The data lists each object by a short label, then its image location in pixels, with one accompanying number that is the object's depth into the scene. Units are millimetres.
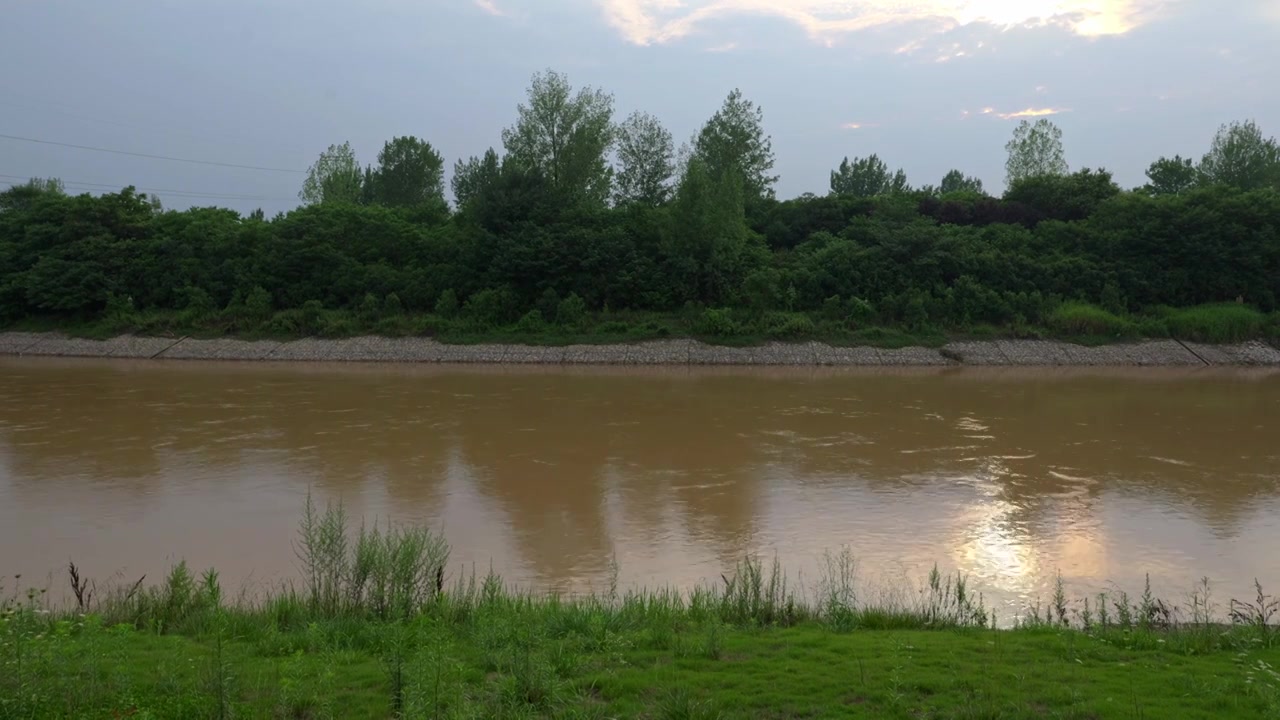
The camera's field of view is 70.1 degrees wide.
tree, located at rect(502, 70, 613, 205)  44188
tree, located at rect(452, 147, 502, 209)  41500
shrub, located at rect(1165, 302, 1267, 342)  36469
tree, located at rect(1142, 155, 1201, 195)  55156
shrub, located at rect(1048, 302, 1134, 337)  36562
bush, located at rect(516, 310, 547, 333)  37344
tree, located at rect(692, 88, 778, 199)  46094
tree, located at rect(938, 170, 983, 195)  76750
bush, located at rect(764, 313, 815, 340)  36312
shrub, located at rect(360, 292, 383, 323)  38406
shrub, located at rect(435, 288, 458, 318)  38656
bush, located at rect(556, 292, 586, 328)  37469
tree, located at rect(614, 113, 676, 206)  46562
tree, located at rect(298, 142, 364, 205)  54500
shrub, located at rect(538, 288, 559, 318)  38500
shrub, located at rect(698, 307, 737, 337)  36125
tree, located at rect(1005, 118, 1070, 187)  52000
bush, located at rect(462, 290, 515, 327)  38281
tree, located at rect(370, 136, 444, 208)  56594
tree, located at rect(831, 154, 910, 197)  64500
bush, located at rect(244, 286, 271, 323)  38750
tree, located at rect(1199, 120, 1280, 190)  52938
